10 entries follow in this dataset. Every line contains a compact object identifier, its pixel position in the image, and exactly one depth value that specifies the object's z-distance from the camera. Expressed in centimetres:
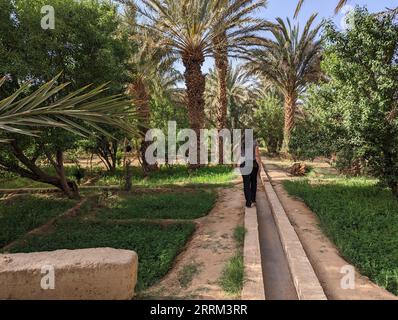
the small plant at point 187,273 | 434
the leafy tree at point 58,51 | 755
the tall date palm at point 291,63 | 1903
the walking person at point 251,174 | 752
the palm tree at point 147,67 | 1425
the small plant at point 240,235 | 569
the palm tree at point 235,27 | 1416
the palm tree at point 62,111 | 387
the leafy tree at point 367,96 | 854
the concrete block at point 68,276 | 350
